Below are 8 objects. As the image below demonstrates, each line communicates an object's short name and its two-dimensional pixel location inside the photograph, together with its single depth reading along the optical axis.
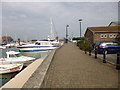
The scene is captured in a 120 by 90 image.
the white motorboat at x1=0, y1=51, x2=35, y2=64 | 14.61
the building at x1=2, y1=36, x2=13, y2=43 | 126.94
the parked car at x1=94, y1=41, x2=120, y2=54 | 11.92
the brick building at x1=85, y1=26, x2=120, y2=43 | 30.17
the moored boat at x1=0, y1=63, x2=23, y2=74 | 12.27
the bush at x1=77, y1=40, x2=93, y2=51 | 15.64
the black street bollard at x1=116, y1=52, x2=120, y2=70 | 5.74
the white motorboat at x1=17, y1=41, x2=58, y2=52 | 31.09
